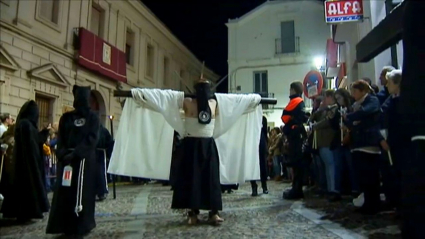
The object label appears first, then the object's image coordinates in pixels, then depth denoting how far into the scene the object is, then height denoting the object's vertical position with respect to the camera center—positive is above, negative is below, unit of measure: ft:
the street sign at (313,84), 29.22 +6.28
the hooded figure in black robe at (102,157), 23.57 -0.01
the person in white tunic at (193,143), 13.89 +0.63
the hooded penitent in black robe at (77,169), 12.84 -0.46
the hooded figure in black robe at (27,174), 16.51 -0.86
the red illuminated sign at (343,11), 28.07 +11.78
